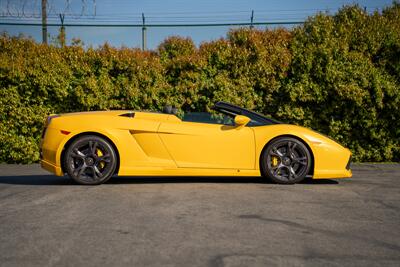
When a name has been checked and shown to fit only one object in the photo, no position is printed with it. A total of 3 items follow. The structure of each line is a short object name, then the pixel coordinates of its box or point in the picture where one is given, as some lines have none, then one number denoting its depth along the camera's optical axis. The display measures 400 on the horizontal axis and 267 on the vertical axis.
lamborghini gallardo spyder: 7.66
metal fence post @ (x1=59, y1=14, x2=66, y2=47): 12.15
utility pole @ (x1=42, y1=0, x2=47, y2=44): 16.43
